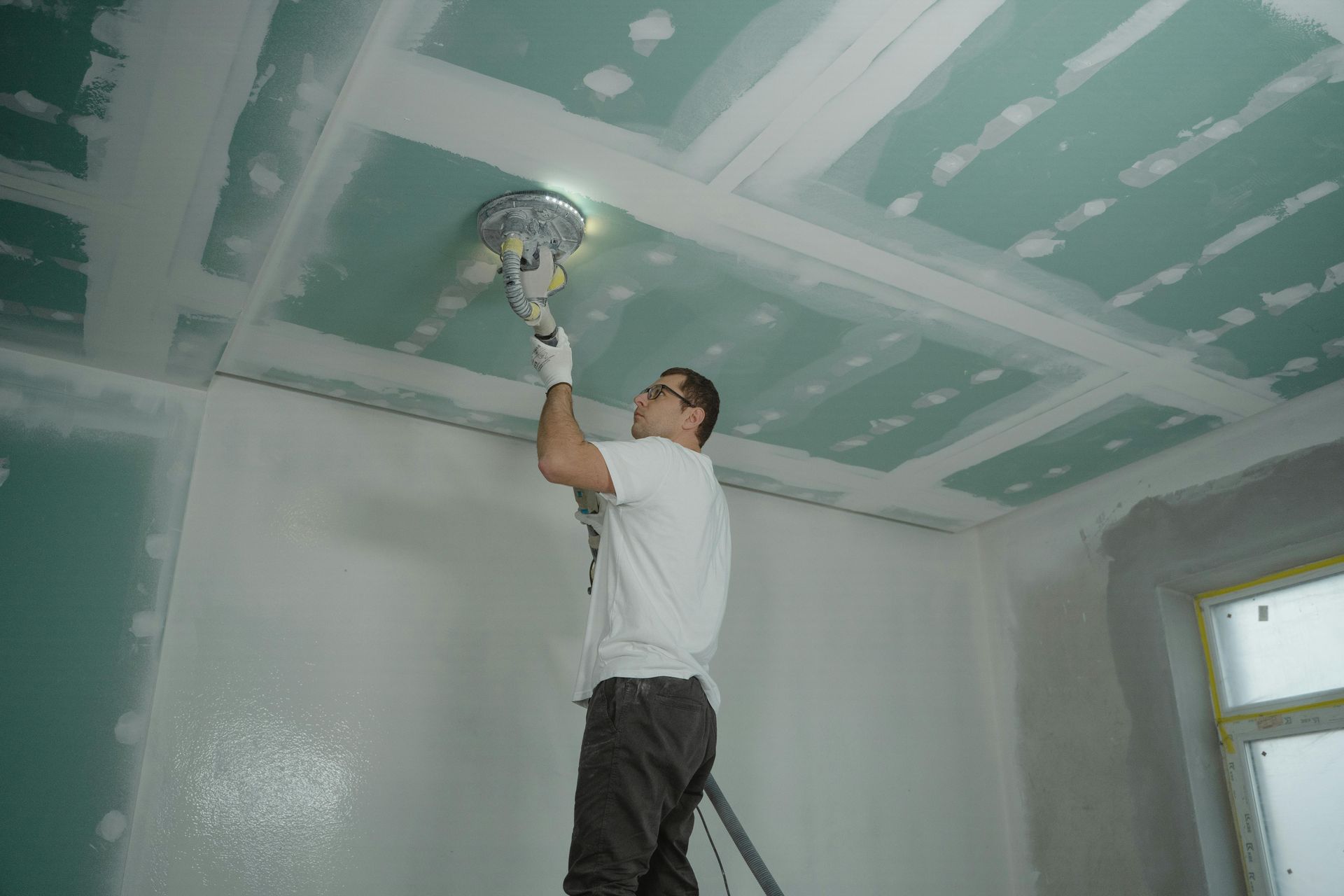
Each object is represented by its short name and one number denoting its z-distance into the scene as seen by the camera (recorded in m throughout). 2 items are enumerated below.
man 1.84
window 3.14
